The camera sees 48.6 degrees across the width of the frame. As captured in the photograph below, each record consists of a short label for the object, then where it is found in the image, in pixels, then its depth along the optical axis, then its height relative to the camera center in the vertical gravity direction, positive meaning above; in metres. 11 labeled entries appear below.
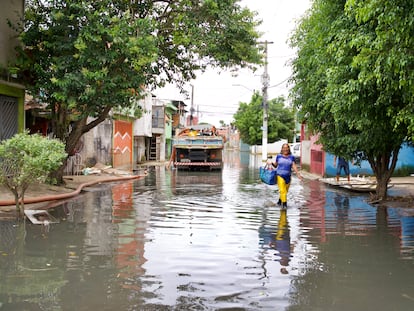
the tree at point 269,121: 63.59 +5.15
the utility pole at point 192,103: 63.94 +7.72
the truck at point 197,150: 27.22 +0.37
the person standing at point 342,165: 19.74 -0.36
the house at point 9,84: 13.75 +2.15
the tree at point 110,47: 12.84 +3.40
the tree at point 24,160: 8.98 -0.11
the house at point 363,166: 23.06 -0.39
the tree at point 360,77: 6.84 +1.56
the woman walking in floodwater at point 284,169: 11.59 -0.30
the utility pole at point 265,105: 37.53 +4.36
